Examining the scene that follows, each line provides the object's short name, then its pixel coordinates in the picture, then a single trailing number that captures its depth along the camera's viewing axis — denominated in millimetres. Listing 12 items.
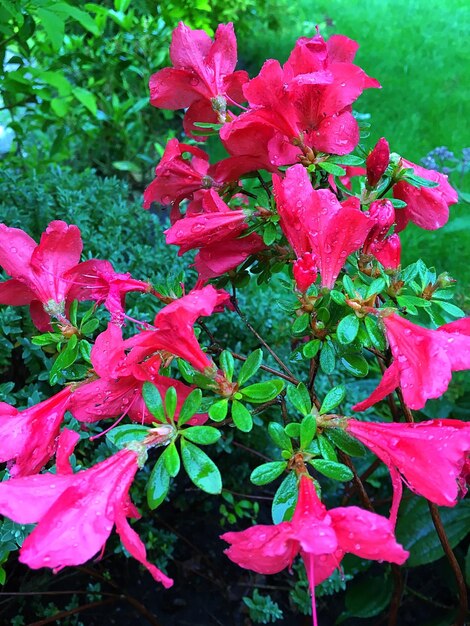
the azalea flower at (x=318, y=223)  211
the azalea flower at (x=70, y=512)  157
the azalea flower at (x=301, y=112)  234
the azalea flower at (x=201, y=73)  284
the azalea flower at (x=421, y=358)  179
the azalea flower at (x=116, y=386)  202
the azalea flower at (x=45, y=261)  256
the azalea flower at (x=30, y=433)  212
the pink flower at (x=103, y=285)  240
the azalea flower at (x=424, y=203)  269
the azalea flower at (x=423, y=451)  175
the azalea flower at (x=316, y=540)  158
